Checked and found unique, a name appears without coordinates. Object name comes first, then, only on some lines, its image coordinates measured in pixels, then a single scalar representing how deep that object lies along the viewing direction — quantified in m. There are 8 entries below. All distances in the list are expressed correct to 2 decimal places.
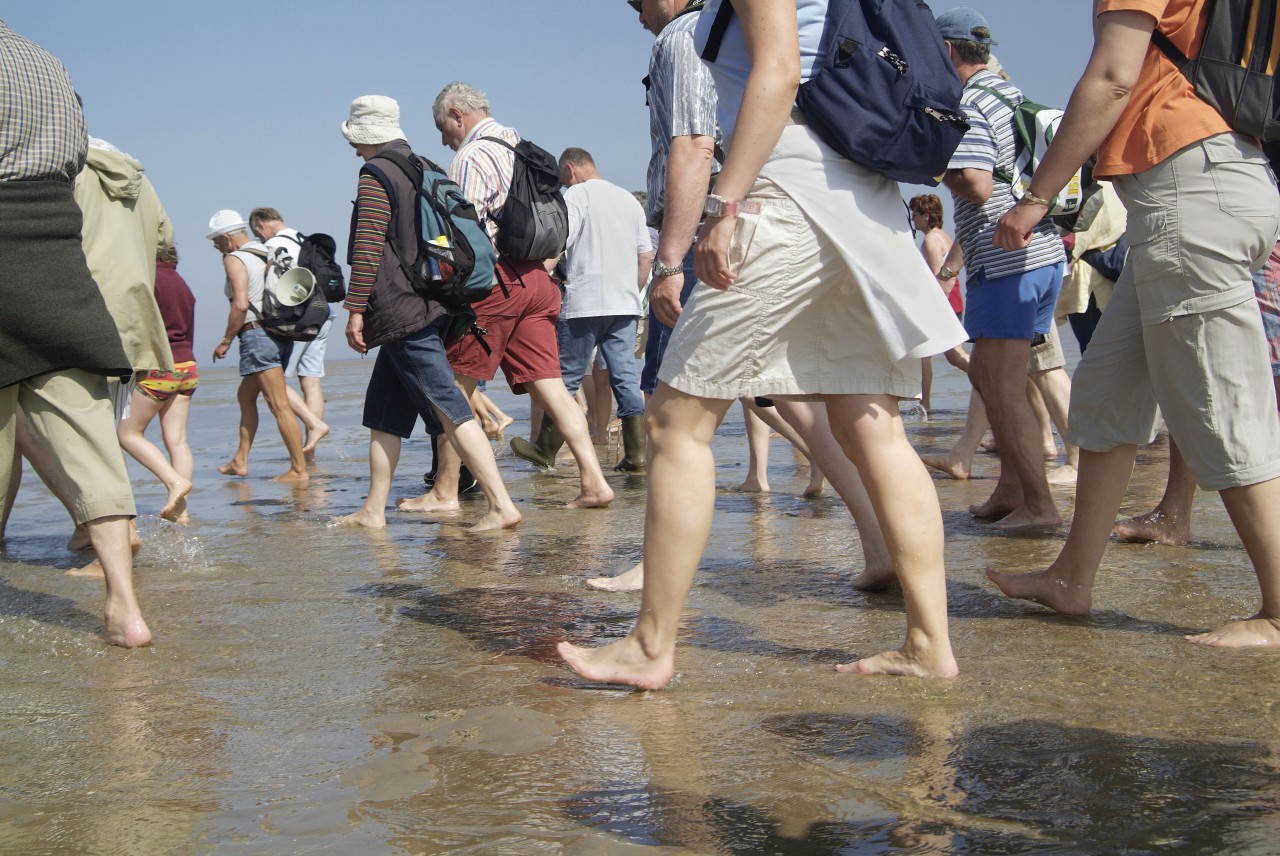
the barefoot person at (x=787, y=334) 2.86
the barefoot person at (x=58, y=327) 3.69
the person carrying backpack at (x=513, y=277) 6.66
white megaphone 9.40
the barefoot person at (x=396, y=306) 5.94
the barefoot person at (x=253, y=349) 9.43
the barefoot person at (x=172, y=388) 7.10
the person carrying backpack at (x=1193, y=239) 3.24
